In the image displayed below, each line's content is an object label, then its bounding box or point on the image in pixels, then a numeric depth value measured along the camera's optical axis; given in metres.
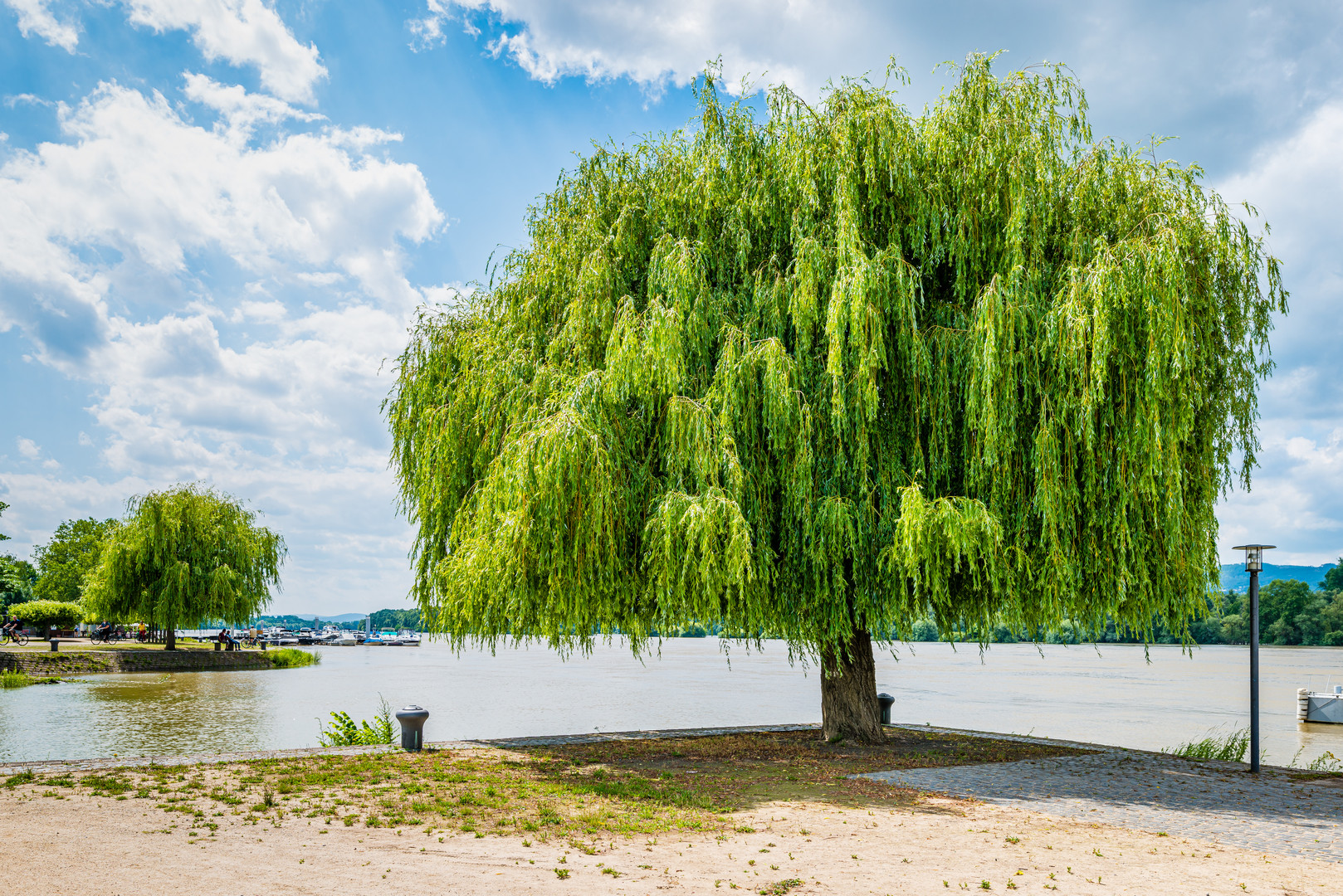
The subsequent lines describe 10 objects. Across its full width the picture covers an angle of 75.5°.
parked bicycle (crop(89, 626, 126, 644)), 52.44
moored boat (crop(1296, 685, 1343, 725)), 26.19
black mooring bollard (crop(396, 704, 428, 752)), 11.84
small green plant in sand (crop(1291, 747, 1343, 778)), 12.04
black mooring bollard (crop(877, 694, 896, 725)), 14.91
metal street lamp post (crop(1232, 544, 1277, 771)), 11.28
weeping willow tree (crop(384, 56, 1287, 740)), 10.10
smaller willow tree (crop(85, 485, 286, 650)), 38.81
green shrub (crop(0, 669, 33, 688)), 31.30
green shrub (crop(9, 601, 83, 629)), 47.62
